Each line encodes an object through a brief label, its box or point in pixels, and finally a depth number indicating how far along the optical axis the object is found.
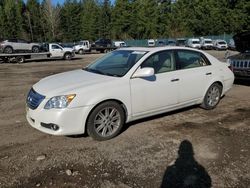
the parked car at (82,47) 29.58
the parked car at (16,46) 16.90
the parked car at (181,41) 34.52
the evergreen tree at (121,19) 48.21
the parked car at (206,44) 31.73
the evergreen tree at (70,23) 51.79
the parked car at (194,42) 31.67
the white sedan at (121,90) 3.25
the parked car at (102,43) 30.13
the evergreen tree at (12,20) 47.85
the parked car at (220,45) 29.83
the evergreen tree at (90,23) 50.45
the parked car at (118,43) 33.09
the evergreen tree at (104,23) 50.82
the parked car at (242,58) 6.27
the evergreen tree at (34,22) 49.64
